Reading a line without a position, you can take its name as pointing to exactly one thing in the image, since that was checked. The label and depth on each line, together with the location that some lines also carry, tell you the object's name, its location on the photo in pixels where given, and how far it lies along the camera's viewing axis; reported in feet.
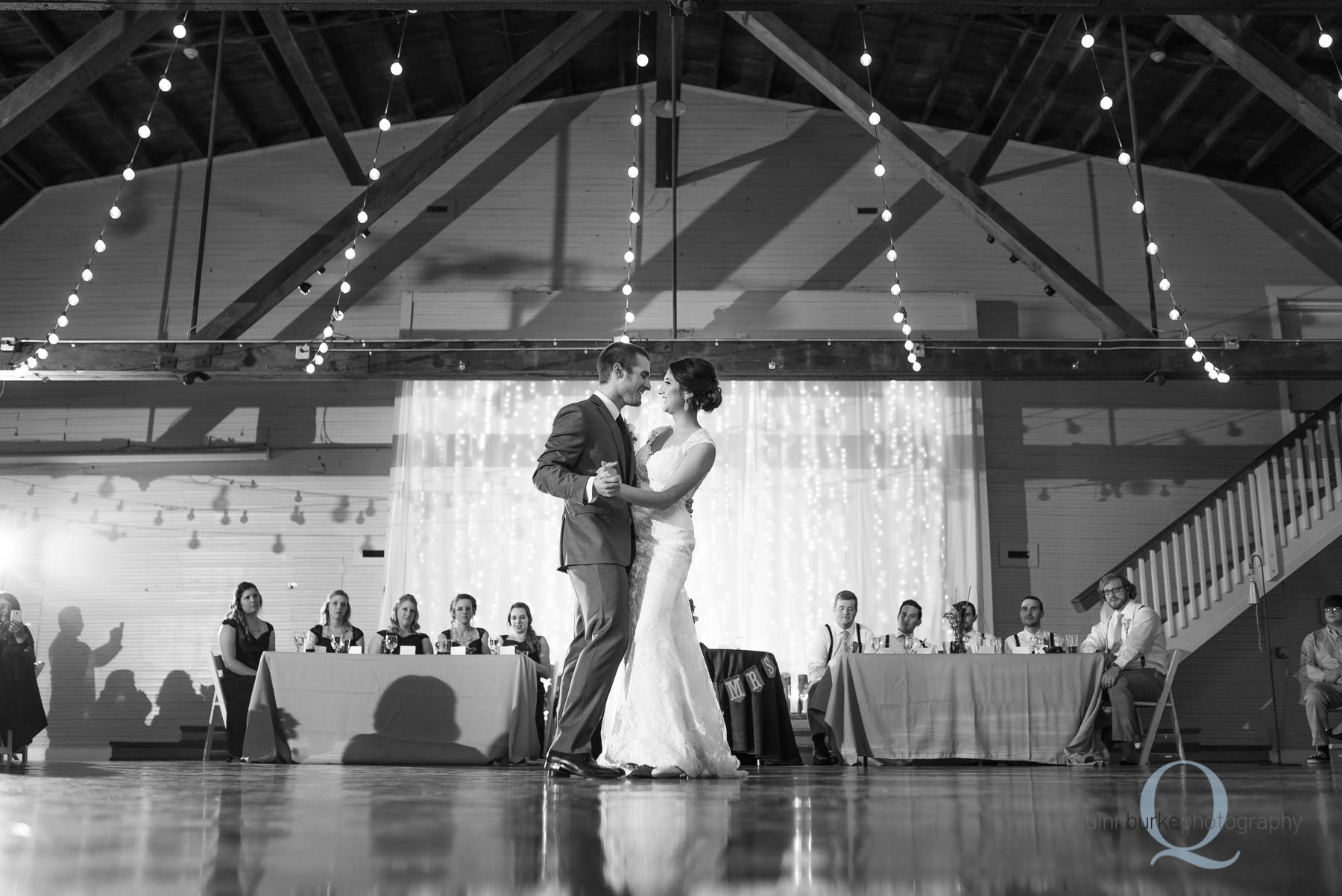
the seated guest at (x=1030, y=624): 24.08
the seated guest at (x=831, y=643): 22.13
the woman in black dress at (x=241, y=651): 23.58
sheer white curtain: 31.19
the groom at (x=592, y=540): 10.68
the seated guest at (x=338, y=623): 23.41
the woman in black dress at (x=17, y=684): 26.63
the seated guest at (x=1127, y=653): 22.11
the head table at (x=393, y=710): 19.02
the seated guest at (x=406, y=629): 22.26
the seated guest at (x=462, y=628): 23.90
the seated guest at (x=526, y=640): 23.00
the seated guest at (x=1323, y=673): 25.20
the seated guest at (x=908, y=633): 22.31
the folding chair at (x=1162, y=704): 21.14
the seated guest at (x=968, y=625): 23.15
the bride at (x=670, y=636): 11.02
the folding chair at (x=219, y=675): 23.71
